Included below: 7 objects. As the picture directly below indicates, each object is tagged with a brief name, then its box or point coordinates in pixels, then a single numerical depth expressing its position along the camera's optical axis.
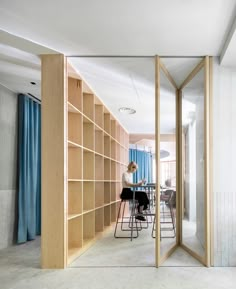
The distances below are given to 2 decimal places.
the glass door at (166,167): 2.86
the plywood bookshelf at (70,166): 2.71
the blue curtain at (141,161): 8.18
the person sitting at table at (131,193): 4.24
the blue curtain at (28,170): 3.79
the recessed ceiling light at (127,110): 4.72
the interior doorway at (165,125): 2.87
